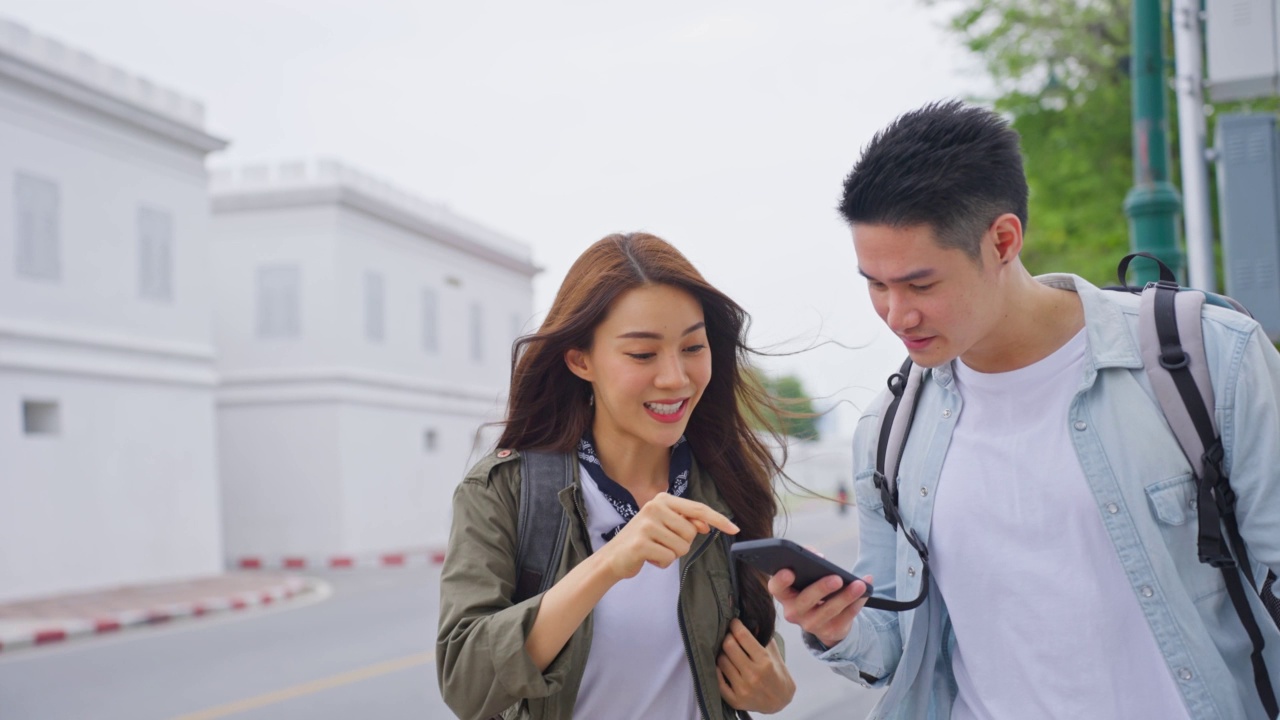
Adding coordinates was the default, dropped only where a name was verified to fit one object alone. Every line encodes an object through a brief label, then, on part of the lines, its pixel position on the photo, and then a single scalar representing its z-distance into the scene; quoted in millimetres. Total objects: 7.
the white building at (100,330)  15875
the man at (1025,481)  2100
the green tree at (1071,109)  15789
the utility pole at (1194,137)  6789
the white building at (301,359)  24219
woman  2162
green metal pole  5934
